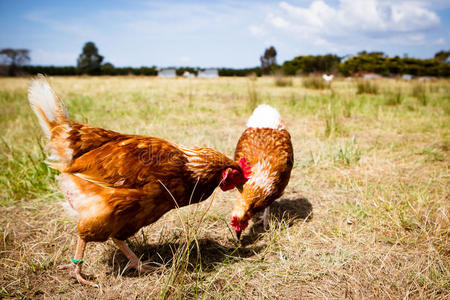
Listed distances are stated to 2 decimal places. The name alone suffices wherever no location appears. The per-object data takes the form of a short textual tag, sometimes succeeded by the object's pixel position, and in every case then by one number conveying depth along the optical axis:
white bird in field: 11.78
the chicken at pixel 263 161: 2.29
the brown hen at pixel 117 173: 1.76
